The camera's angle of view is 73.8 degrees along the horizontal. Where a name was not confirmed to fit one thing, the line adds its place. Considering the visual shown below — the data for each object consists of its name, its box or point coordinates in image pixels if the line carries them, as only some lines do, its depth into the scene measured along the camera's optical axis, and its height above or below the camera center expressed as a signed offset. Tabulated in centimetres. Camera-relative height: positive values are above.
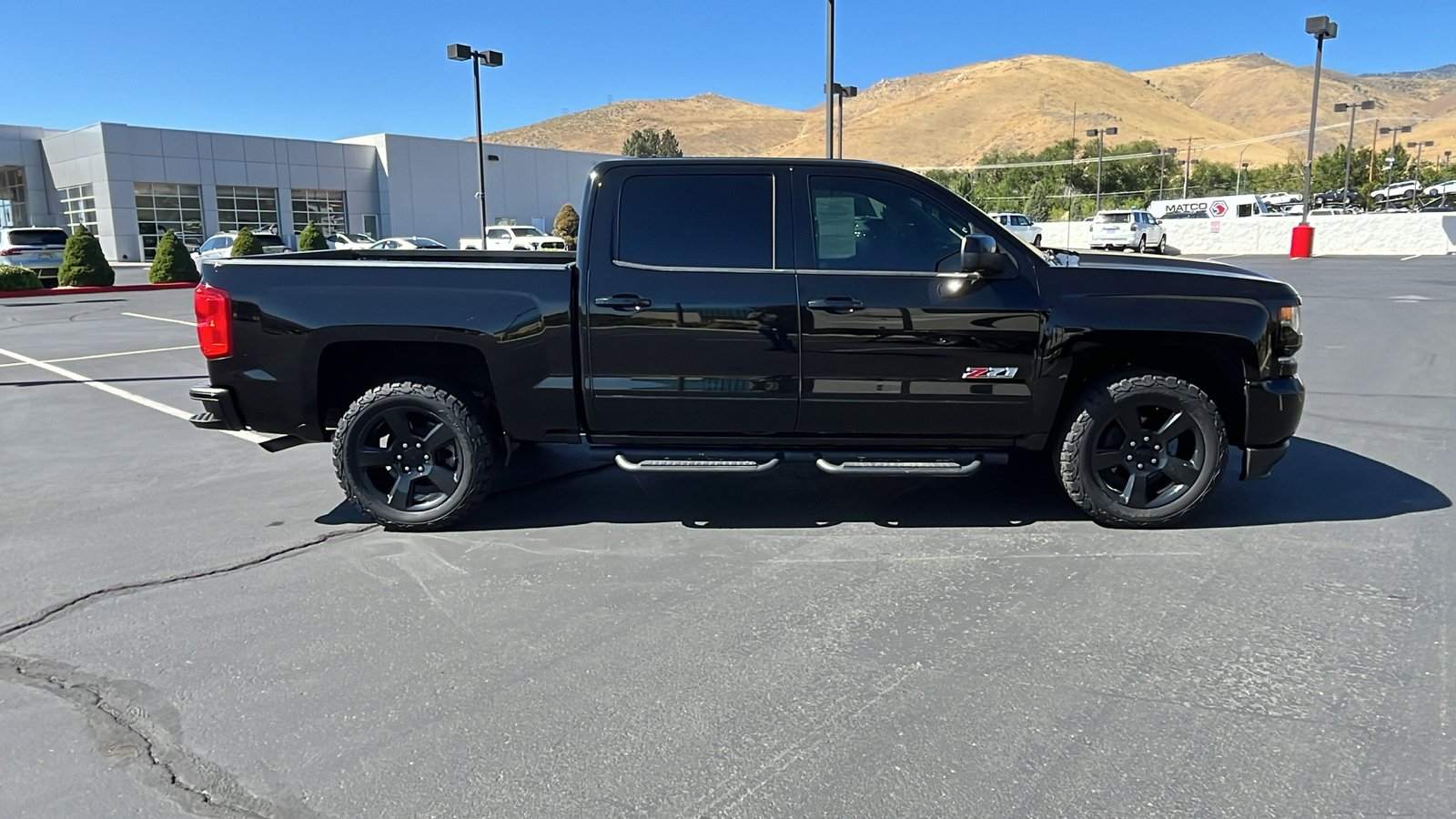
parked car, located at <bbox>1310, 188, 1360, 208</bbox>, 6329 +282
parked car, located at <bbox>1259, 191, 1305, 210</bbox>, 5762 +247
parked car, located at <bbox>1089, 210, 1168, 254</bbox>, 3434 +44
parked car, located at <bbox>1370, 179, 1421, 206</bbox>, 6050 +299
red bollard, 3369 -2
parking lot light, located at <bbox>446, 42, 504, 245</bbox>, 3095 +614
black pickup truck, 495 -50
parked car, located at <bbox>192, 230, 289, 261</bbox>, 3080 +15
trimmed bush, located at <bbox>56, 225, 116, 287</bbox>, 2603 -36
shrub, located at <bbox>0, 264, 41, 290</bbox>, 2438 -67
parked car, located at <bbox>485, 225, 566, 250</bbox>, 3956 +38
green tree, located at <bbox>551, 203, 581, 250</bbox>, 4728 +119
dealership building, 4228 +312
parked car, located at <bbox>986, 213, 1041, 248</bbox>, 3581 +75
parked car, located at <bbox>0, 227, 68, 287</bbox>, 2791 +6
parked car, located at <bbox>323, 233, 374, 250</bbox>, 3519 +31
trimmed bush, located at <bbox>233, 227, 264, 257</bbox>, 2808 +17
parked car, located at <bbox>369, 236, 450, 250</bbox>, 3392 +22
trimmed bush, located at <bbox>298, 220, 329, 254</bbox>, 3225 +36
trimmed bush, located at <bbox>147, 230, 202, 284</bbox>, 2806 -39
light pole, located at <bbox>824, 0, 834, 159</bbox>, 1764 +301
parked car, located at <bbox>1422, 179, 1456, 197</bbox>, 5728 +301
